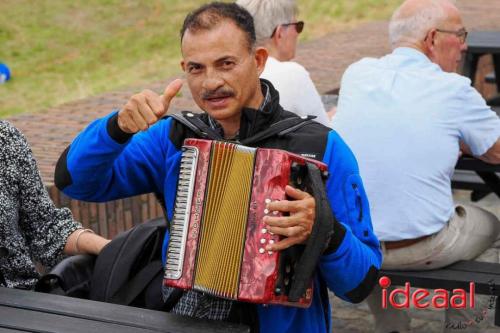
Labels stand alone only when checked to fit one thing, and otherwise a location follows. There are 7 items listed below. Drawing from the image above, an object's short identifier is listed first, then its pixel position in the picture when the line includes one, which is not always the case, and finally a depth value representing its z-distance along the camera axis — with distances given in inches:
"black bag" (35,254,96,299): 242.9
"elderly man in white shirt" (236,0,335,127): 327.9
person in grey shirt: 241.4
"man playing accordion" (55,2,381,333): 202.3
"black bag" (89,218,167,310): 234.8
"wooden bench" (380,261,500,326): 302.2
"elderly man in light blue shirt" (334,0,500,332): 304.6
